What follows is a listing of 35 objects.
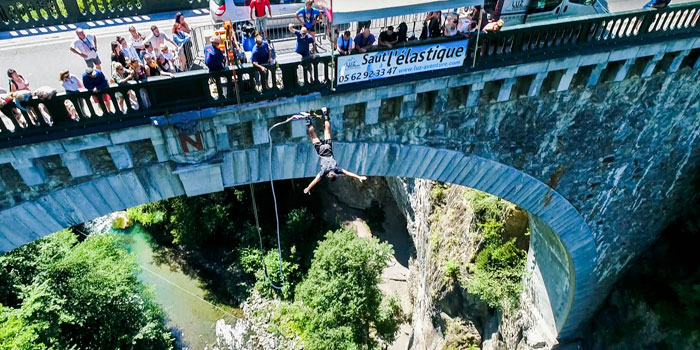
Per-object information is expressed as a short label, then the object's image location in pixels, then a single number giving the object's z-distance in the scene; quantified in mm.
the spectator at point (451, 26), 10773
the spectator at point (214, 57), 9086
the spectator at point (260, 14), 11445
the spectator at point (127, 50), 10023
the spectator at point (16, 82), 8698
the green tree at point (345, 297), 22281
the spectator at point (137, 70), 8688
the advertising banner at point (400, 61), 10078
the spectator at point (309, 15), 11438
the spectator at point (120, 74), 8844
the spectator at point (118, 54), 9773
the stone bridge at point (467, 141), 9188
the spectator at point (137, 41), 10406
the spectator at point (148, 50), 9434
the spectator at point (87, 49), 10344
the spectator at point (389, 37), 10250
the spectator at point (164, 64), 9375
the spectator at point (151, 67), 9070
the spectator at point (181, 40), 10047
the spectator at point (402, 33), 10188
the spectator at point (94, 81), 8453
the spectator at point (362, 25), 10495
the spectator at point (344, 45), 9913
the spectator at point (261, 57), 9413
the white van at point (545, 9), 12680
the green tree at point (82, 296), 19922
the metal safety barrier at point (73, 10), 12805
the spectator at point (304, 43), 9789
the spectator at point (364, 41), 10039
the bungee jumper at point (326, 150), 10070
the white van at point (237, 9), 11680
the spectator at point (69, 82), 8555
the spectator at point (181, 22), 10984
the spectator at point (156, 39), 10672
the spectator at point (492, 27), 10648
